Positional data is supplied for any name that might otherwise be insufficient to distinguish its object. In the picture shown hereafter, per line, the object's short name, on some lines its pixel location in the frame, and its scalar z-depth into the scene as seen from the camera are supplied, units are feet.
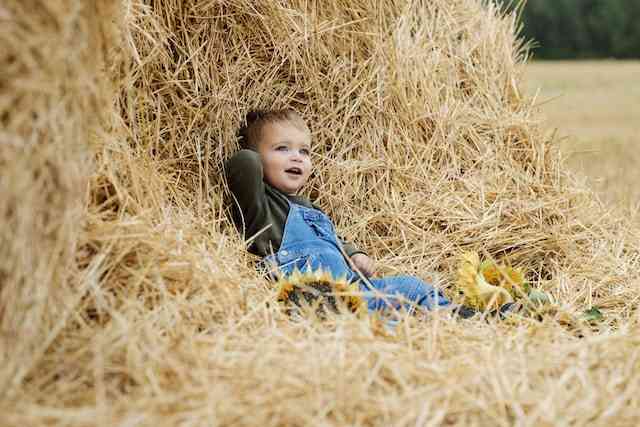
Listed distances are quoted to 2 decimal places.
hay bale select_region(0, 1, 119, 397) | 4.99
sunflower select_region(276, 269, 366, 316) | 7.09
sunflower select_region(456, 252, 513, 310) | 8.01
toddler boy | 8.44
